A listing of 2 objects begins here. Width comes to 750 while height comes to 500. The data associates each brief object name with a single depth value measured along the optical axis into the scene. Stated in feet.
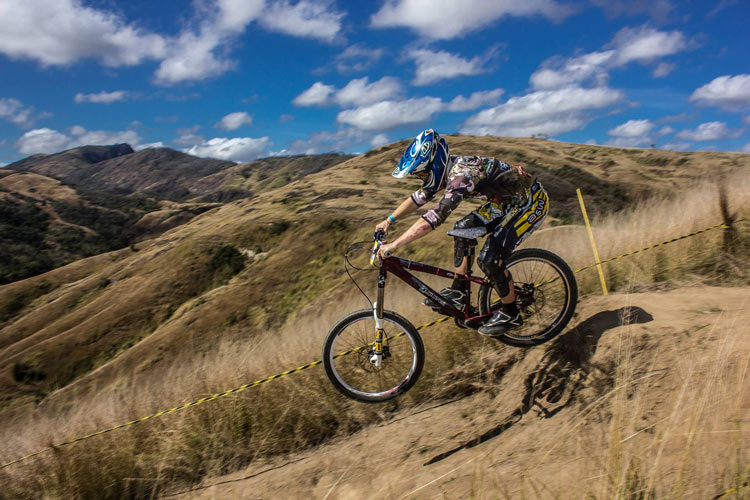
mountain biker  16.26
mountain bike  17.40
